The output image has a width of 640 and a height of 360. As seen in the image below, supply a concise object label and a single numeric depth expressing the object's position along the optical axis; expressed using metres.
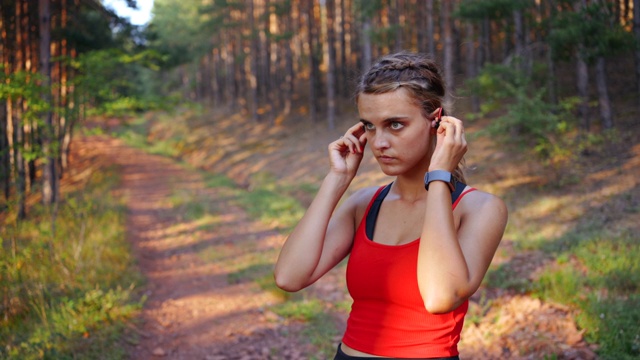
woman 1.87
